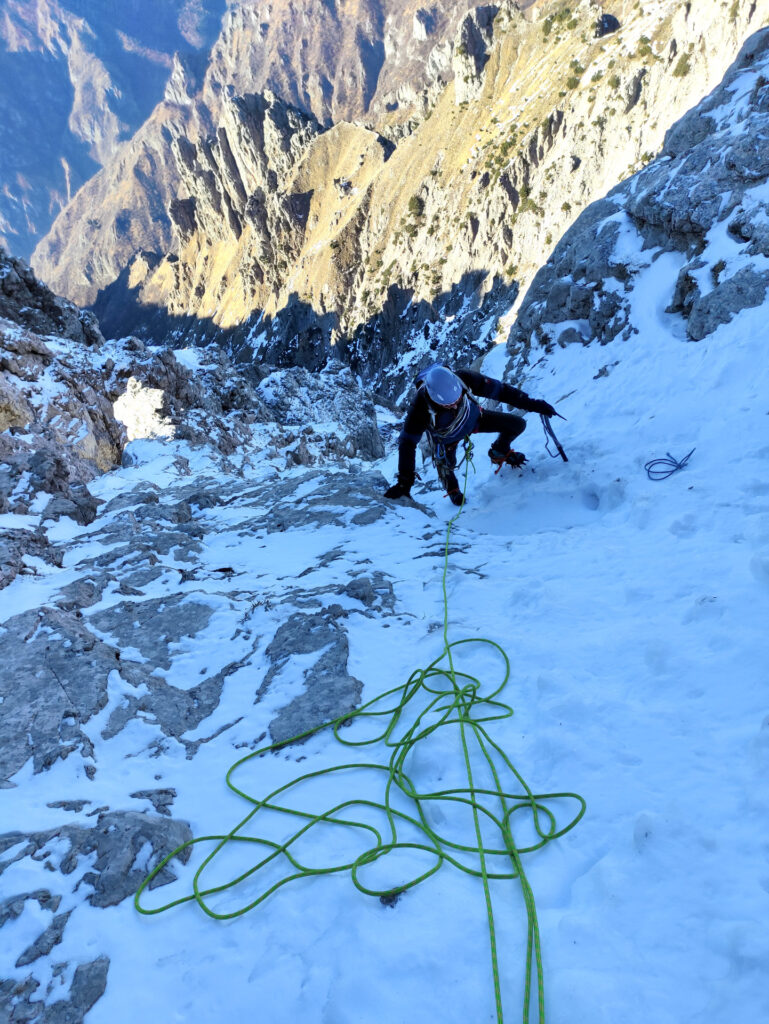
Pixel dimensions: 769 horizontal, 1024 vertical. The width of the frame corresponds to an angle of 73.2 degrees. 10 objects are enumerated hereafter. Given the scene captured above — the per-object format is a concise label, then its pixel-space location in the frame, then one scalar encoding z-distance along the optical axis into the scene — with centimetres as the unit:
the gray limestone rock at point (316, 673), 449
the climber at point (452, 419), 696
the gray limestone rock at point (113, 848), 311
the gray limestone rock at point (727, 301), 791
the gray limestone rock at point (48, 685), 425
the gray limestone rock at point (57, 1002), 249
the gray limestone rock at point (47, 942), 273
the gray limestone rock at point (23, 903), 292
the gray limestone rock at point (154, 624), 580
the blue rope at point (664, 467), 664
